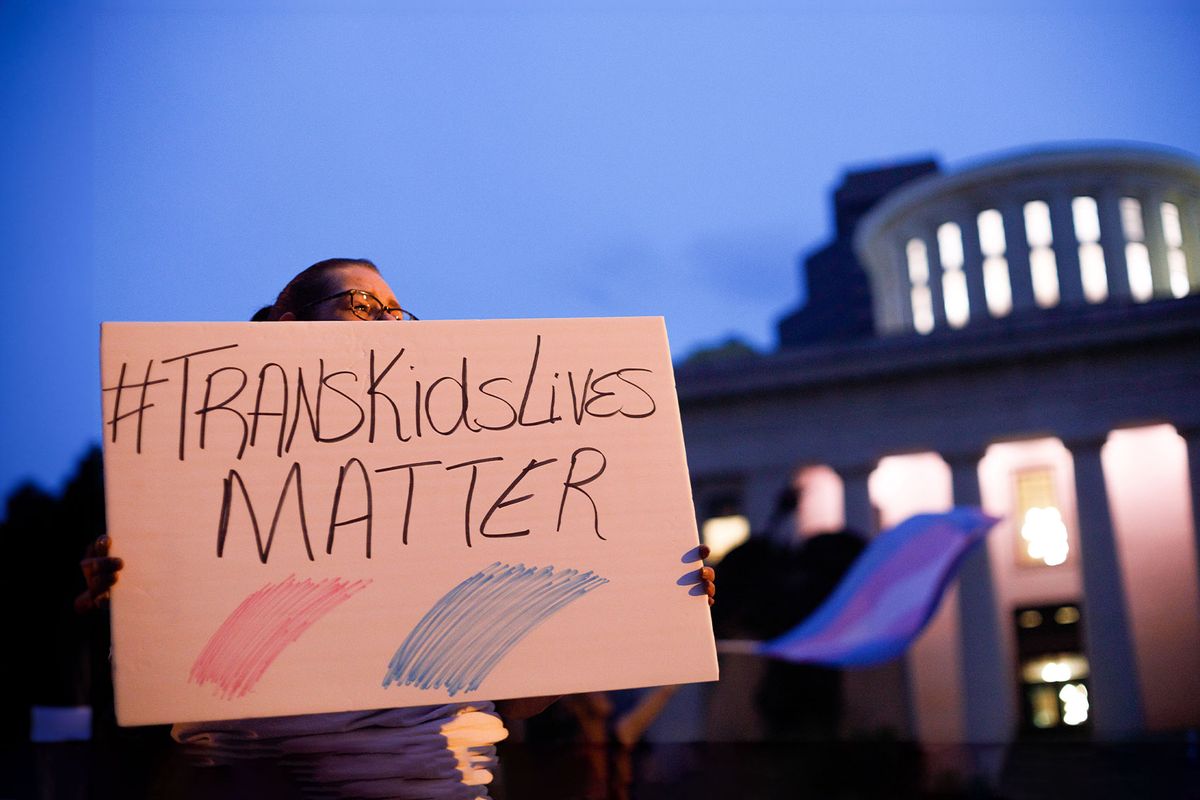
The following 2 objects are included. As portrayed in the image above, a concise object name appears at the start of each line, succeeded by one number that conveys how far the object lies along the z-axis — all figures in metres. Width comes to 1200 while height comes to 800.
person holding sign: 2.56
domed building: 31.38
